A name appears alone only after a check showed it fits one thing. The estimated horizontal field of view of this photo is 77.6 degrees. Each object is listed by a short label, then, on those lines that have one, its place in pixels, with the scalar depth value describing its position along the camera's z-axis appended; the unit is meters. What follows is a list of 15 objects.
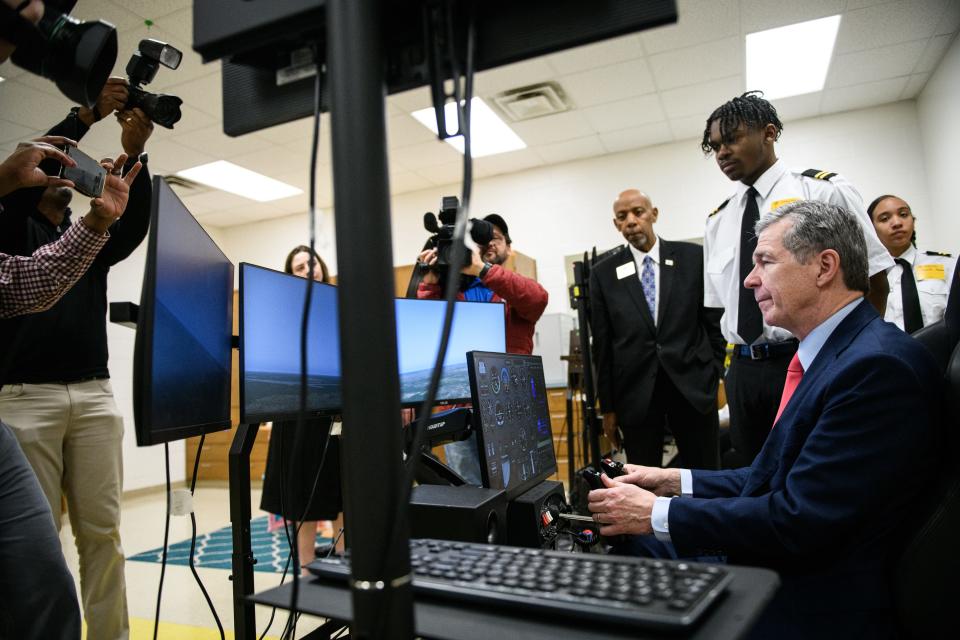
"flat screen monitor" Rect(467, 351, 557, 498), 1.03
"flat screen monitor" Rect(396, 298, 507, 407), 1.47
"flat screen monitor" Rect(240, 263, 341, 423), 1.02
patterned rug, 2.99
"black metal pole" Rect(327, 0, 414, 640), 0.41
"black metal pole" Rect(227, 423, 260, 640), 0.94
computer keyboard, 0.46
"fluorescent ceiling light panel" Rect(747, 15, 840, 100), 3.88
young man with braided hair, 1.88
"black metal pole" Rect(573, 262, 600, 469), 2.44
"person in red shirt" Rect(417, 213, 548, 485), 2.00
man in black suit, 2.46
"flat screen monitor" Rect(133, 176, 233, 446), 0.68
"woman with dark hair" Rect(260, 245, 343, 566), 1.90
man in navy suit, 0.85
